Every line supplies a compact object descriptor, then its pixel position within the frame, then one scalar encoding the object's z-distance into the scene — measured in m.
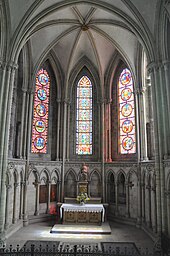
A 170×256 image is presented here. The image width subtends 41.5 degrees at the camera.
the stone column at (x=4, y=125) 10.57
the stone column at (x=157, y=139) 10.18
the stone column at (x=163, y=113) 10.39
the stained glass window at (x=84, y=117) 18.09
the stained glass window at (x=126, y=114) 16.39
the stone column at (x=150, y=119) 14.62
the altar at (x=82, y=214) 13.52
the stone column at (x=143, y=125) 14.54
